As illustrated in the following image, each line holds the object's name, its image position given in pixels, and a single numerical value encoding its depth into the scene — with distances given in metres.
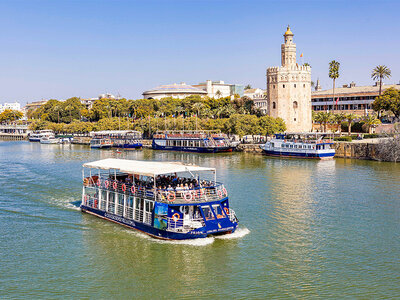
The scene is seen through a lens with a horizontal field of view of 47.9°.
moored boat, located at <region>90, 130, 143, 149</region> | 113.44
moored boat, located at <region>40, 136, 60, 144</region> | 145.25
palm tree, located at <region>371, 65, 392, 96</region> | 110.06
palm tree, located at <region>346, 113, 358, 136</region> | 96.06
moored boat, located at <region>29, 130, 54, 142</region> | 151.84
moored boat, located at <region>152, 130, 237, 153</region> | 97.94
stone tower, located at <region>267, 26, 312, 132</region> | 111.68
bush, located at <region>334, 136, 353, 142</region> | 88.31
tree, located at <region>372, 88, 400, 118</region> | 97.94
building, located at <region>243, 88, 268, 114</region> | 172.96
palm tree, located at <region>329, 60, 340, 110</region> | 108.56
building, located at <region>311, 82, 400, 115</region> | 123.85
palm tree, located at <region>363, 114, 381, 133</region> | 97.01
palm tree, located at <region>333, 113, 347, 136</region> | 98.56
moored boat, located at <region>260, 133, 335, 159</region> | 80.31
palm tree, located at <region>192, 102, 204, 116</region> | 146.98
